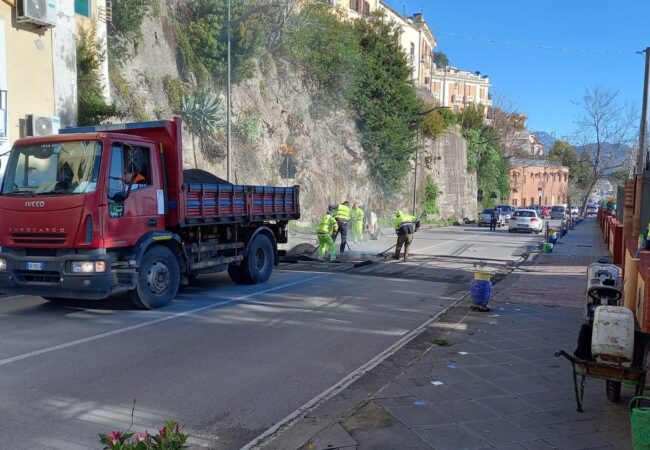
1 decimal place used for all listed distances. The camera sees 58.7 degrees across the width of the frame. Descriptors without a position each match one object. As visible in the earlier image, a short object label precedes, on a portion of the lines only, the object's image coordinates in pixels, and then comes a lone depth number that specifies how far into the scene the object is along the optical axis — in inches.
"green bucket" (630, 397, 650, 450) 129.1
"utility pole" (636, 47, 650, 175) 754.8
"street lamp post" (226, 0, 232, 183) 713.6
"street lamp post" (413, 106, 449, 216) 1622.8
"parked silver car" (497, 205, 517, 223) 1812.3
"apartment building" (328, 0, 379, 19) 1558.7
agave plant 960.9
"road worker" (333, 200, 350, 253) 705.6
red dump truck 318.0
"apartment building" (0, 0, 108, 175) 555.2
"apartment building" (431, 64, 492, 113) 3499.0
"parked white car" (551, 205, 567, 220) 2356.5
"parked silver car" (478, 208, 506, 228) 1648.6
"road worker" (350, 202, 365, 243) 838.5
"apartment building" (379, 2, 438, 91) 2308.1
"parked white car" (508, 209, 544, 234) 1401.3
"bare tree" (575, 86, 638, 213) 1708.9
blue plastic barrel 374.0
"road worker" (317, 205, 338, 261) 635.8
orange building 3346.5
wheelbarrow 185.5
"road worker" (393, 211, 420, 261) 661.7
